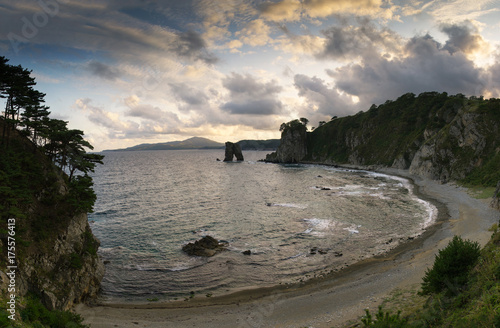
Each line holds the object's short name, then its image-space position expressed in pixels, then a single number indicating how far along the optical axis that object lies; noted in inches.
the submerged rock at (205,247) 1350.9
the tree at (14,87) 1004.6
